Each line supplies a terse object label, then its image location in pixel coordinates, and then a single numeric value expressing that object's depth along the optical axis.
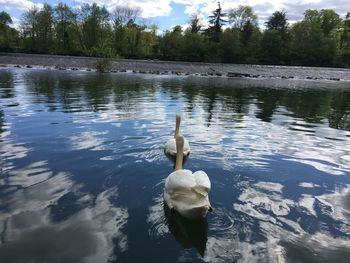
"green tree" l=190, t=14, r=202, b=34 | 113.38
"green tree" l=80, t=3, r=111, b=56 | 92.88
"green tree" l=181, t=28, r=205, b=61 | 89.62
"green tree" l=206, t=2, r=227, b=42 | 102.88
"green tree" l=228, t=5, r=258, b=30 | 113.38
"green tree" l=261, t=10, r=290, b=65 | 93.31
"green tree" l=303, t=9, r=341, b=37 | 113.38
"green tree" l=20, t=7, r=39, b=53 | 91.76
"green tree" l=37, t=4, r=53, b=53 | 92.62
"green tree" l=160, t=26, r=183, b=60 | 90.00
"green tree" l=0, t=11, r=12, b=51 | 93.24
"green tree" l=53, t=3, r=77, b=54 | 93.88
